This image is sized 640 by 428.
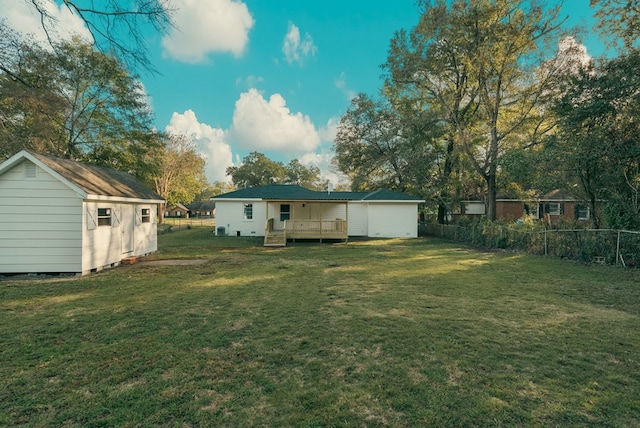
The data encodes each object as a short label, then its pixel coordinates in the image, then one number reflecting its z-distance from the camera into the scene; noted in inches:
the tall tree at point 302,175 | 2422.4
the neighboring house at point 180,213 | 2615.7
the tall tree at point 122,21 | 172.4
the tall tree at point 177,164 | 1368.1
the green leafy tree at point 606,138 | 376.8
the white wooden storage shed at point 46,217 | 330.6
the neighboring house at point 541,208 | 1024.2
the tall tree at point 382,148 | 889.5
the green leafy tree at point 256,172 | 2303.2
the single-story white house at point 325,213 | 812.6
